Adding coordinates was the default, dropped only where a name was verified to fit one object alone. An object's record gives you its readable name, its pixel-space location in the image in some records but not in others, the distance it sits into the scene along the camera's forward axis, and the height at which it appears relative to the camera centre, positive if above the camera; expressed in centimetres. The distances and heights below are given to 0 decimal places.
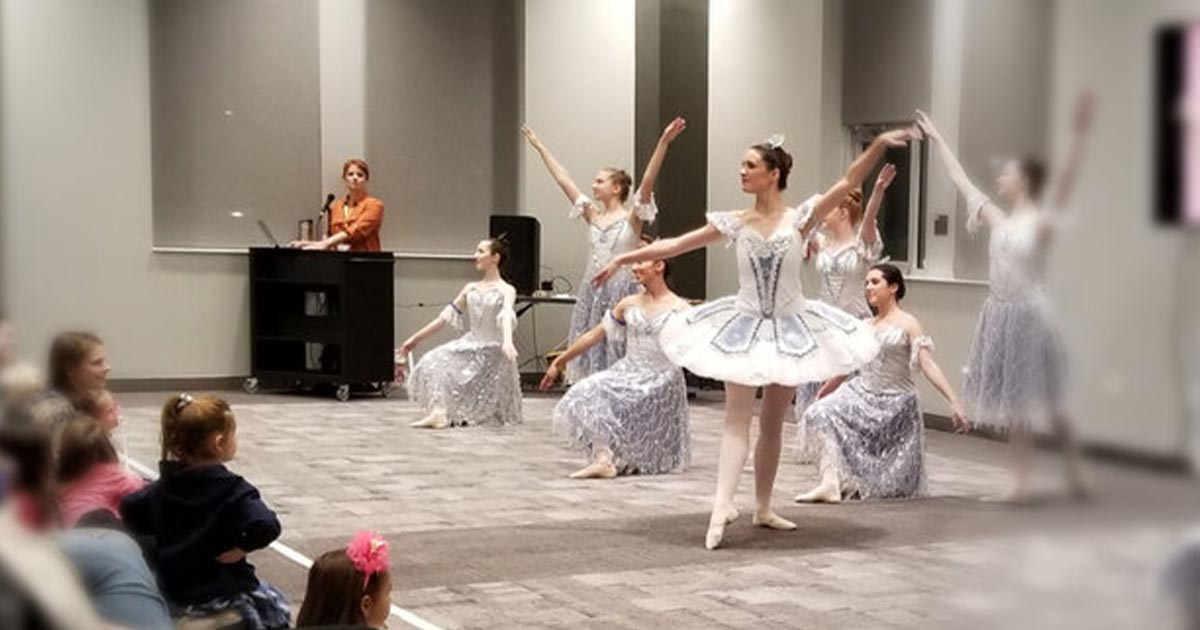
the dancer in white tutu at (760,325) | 424 -37
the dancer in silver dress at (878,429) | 536 -85
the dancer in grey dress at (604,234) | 704 -17
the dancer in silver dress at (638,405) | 595 -85
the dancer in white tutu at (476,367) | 755 -89
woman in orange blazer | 941 -9
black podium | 888 -75
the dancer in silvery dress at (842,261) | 633 -26
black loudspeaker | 954 -31
